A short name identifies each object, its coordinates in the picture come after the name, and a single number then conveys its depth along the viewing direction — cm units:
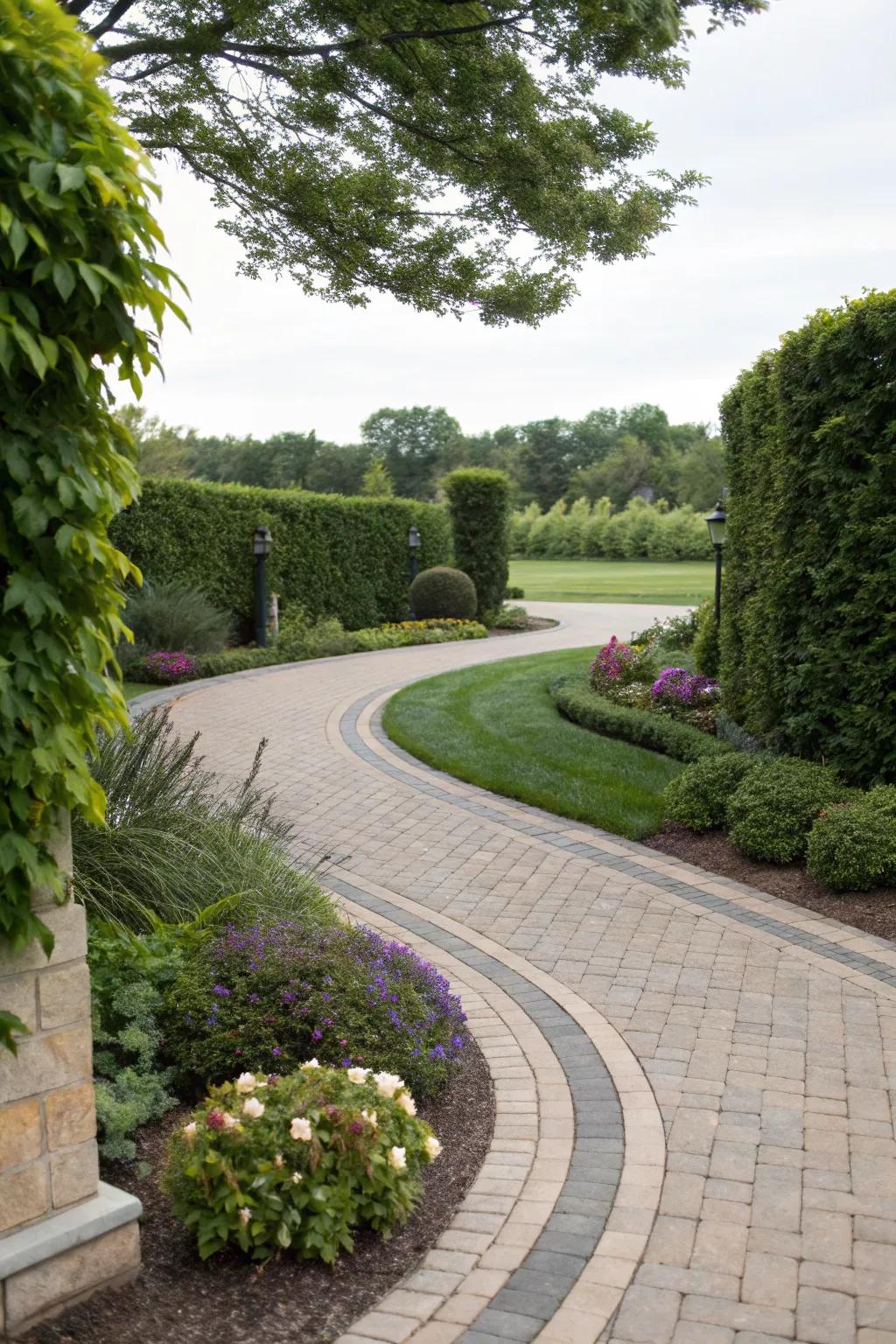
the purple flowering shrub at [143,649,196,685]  1523
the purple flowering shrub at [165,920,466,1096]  393
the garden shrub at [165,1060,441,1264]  303
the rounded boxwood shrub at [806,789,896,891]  646
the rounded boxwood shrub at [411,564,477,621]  2353
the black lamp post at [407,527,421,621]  2338
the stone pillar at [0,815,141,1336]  278
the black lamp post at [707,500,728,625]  1307
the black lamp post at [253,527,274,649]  1833
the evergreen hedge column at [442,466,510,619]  2483
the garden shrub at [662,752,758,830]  792
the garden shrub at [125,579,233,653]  1606
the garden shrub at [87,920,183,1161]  354
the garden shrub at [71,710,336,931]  491
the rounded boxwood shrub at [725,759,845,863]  713
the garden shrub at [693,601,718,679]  1248
